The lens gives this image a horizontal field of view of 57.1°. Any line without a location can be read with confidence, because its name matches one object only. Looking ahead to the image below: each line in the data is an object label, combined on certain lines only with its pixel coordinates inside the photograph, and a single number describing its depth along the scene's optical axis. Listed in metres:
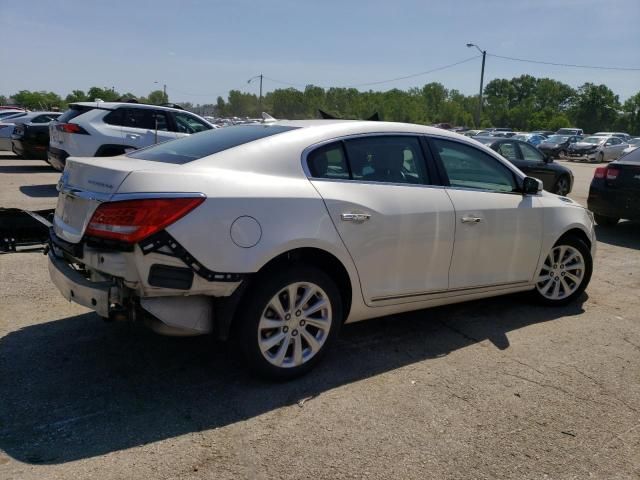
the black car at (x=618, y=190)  8.89
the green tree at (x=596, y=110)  98.25
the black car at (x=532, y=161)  13.48
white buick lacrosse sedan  3.19
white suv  10.83
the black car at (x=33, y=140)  14.67
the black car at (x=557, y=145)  35.50
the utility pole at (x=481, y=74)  49.50
